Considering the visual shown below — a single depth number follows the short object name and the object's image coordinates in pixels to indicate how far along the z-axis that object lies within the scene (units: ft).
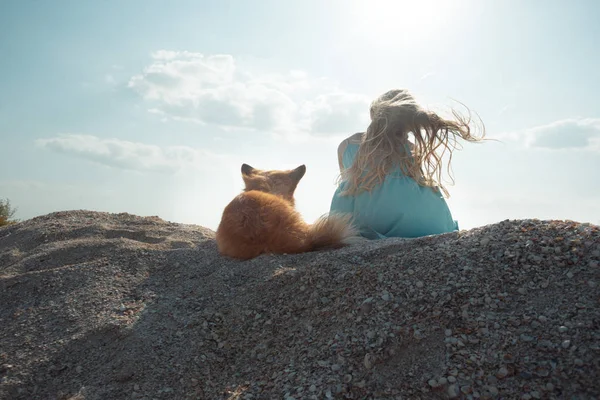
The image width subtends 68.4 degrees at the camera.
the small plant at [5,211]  38.41
